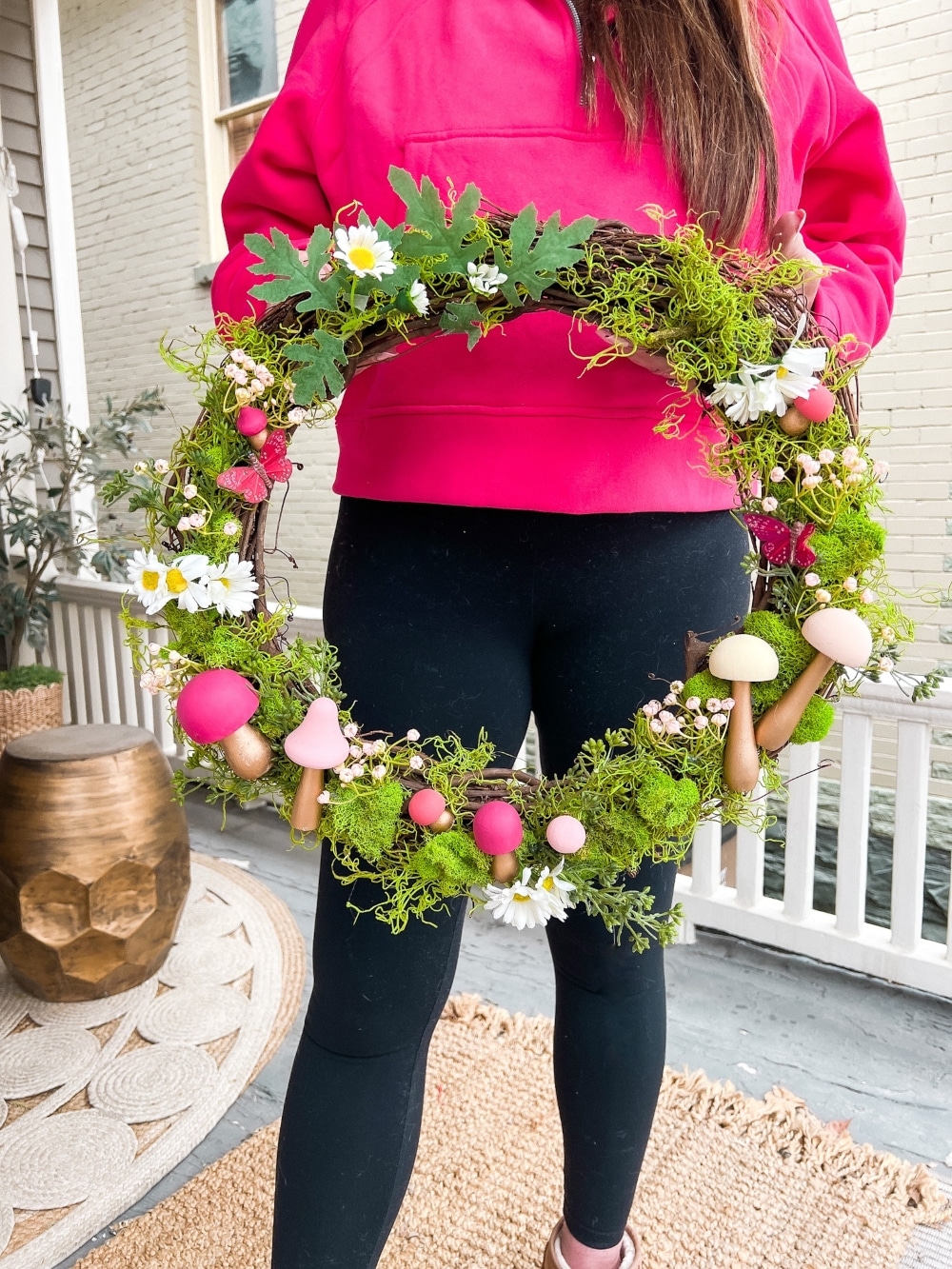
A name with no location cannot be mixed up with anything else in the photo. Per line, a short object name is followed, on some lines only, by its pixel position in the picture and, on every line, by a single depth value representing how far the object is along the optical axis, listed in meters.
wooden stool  1.51
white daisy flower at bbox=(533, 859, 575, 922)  0.65
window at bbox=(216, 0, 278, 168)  4.21
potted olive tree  2.41
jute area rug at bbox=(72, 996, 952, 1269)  1.08
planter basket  2.38
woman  0.61
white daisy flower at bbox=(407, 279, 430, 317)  0.61
